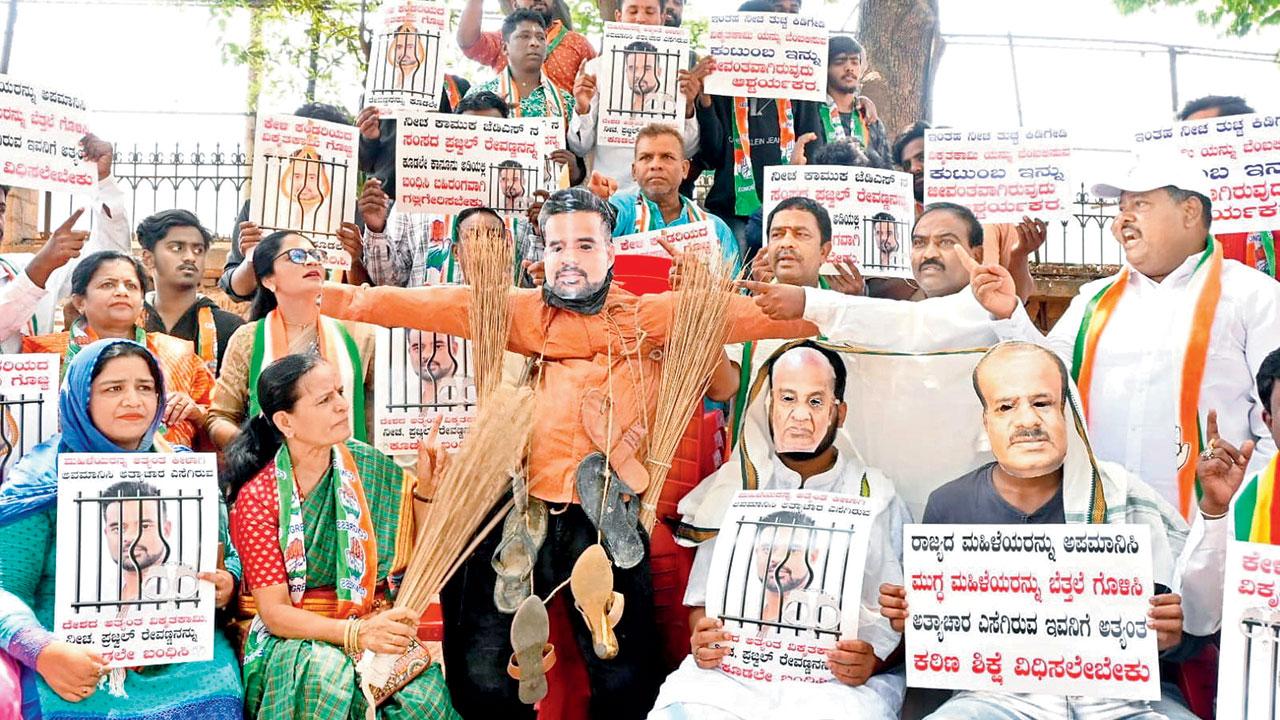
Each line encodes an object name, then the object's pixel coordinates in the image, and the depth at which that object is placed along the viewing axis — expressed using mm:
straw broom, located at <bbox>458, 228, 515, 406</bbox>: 4803
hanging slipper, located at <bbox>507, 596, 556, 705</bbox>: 4340
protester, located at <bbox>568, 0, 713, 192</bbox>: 6984
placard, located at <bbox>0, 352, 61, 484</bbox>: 4820
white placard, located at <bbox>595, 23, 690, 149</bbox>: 6895
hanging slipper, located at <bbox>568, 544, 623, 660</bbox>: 4441
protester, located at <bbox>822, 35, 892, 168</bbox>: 7426
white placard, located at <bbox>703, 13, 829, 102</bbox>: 7016
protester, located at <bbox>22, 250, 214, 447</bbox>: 5477
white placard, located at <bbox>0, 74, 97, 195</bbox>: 5777
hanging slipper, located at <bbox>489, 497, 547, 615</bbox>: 4543
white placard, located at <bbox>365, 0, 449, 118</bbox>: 7184
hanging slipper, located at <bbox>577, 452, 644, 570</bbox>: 4582
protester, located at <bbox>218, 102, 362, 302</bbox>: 6180
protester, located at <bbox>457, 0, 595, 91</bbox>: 7539
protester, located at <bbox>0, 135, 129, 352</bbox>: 5641
